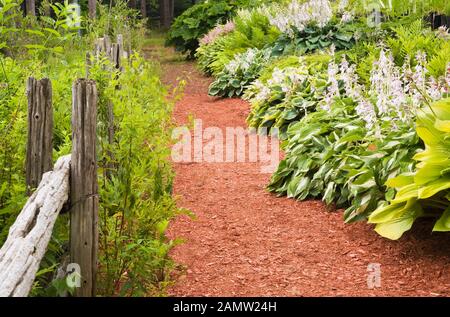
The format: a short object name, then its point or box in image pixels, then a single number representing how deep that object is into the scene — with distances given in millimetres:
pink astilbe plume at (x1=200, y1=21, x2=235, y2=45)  16953
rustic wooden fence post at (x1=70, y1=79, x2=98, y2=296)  3203
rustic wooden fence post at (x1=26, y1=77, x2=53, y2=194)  3342
